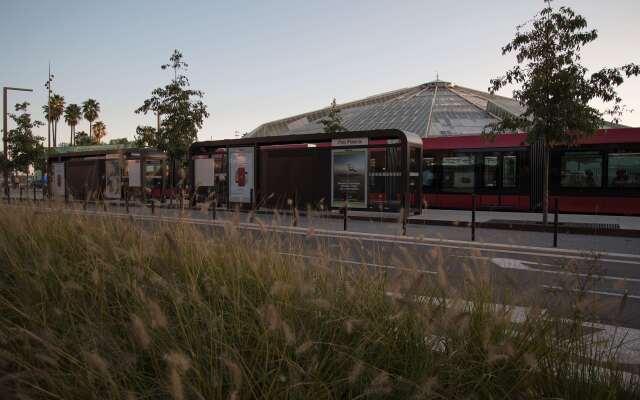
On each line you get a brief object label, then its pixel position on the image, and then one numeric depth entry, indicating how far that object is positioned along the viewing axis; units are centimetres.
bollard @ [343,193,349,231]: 1390
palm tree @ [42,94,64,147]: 7294
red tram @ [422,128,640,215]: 1853
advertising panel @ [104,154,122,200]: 2845
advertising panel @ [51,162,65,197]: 3190
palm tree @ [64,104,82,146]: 7900
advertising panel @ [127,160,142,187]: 2820
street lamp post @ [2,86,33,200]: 3112
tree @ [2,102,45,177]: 4025
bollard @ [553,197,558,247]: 1167
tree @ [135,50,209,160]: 2827
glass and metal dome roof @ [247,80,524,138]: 4878
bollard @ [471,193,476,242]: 1220
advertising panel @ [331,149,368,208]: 1906
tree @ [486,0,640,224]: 1526
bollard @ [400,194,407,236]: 1785
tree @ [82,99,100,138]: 8250
